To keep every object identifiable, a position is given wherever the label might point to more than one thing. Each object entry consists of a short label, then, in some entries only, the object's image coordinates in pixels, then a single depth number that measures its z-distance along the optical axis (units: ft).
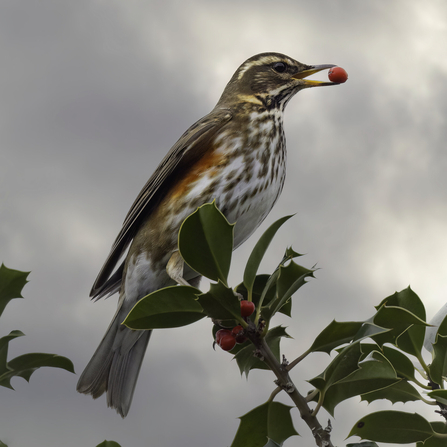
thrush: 17.32
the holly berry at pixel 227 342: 16.76
